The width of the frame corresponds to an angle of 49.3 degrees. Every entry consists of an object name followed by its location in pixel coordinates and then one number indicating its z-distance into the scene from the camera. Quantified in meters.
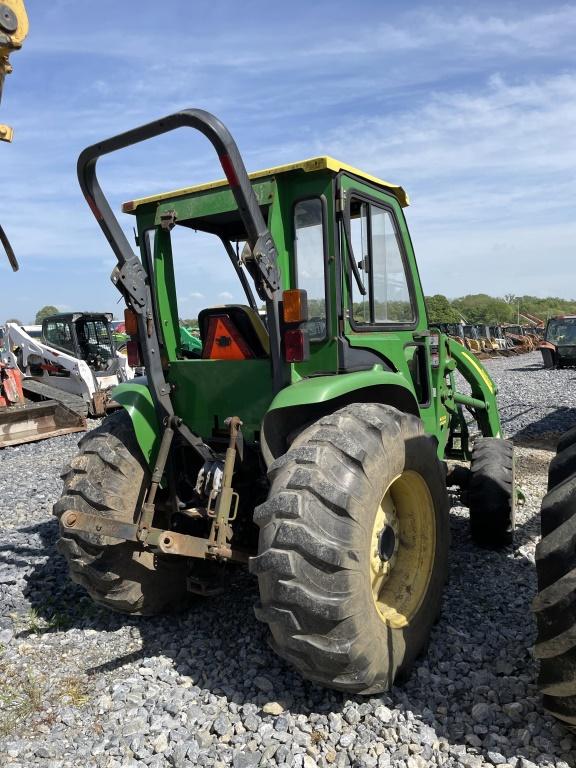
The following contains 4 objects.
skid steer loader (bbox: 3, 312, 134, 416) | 13.29
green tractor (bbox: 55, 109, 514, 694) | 2.59
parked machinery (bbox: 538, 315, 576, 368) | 21.09
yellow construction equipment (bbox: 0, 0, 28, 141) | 2.86
